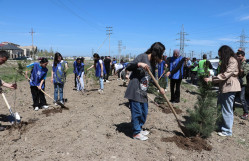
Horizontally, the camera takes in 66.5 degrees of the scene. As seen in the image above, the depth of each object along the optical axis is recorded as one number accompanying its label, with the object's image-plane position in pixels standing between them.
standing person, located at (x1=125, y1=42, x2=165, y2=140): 3.39
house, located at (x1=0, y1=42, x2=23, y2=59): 65.95
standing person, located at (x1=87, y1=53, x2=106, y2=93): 8.67
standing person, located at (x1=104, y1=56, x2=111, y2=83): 13.45
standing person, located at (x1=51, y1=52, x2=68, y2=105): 6.09
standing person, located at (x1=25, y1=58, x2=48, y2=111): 5.79
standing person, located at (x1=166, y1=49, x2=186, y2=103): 6.57
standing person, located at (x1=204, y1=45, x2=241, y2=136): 3.92
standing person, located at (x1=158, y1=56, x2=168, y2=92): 6.60
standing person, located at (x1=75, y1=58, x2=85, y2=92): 8.81
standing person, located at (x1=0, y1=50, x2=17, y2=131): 4.00
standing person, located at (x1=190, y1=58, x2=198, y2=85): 13.81
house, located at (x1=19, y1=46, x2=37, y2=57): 85.36
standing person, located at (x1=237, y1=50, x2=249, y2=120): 5.27
